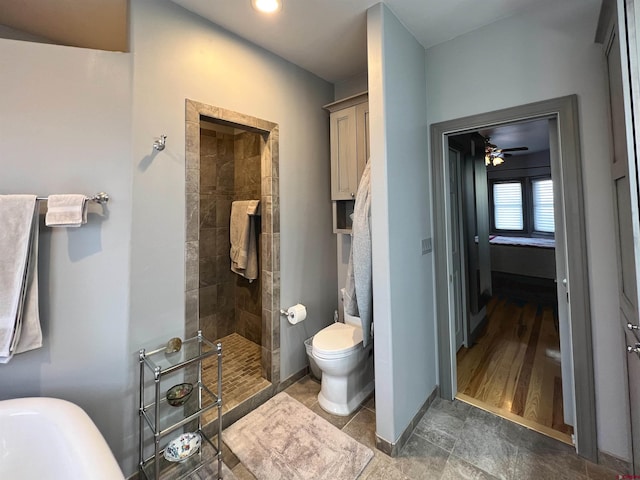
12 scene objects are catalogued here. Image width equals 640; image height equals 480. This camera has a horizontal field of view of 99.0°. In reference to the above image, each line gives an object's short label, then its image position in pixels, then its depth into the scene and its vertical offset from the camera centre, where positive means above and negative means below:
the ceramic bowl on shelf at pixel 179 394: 1.58 -0.83
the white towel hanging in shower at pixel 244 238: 2.91 +0.15
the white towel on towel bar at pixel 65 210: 1.30 +0.22
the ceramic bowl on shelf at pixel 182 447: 1.52 -1.11
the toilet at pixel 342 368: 1.96 -0.88
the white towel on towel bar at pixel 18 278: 1.23 -0.10
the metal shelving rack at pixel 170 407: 1.47 -0.91
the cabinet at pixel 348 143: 2.30 +0.93
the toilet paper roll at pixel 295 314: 2.25 -0.53
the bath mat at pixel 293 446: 1.56 -1.24
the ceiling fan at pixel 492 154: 3.57 +1.27
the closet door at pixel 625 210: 1.01 +0.14
